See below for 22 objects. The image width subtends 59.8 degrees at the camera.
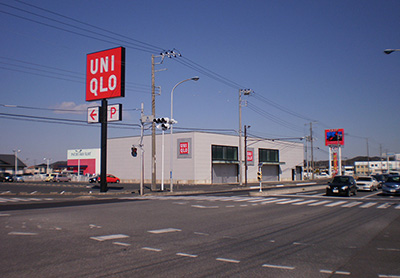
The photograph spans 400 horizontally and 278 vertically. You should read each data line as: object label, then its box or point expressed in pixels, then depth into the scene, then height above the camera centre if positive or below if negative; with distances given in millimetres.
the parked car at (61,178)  67812 -2017
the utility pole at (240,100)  50306 +10065
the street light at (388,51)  21391 +7138
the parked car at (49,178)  69312 -2039
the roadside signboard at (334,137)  110262 +9496
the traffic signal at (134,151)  30889 +1468
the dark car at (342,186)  26031 -1501
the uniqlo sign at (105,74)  32562 +8954
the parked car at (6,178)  66062 -1903
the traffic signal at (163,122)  32594 +4236
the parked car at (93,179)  62688 -2065
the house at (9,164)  99938 +1243
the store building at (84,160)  87375 +1888
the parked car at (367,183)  33031 -1612
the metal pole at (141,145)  29391 +1898
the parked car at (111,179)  61700 -2059
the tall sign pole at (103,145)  32781 +2089
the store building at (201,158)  61781 +1729
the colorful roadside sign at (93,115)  33469 +5106
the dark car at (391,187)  27250 -1646
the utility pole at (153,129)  34625 +3820
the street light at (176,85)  34975 +8454
